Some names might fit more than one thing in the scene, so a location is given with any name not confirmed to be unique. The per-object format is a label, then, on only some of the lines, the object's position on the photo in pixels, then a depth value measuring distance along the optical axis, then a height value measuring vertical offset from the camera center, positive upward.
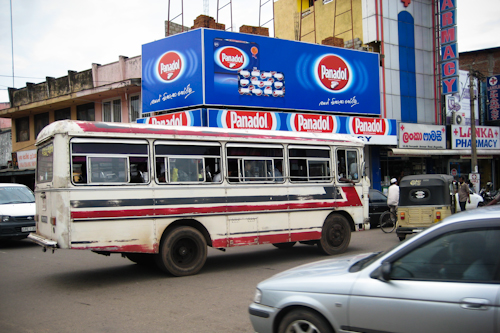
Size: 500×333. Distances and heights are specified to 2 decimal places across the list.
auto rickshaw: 12.19 -0.90
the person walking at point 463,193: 17.23 -0.95
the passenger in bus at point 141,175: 8.23 +0.06
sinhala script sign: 24.56 +1.90
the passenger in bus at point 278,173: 9.86 +0.02
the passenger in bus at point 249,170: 9.46 +0.09
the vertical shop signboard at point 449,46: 25.67 +7.02
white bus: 7.73 -0.27
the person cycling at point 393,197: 15.47 -0.92
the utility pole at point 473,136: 22.63 +1.65
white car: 12.70 -0.97
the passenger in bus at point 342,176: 11.08 -0.10
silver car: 3.30 -0.95
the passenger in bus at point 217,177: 9.11 -0.03
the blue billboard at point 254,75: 19.06 +4.66
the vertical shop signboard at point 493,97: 31.01 +4.92
